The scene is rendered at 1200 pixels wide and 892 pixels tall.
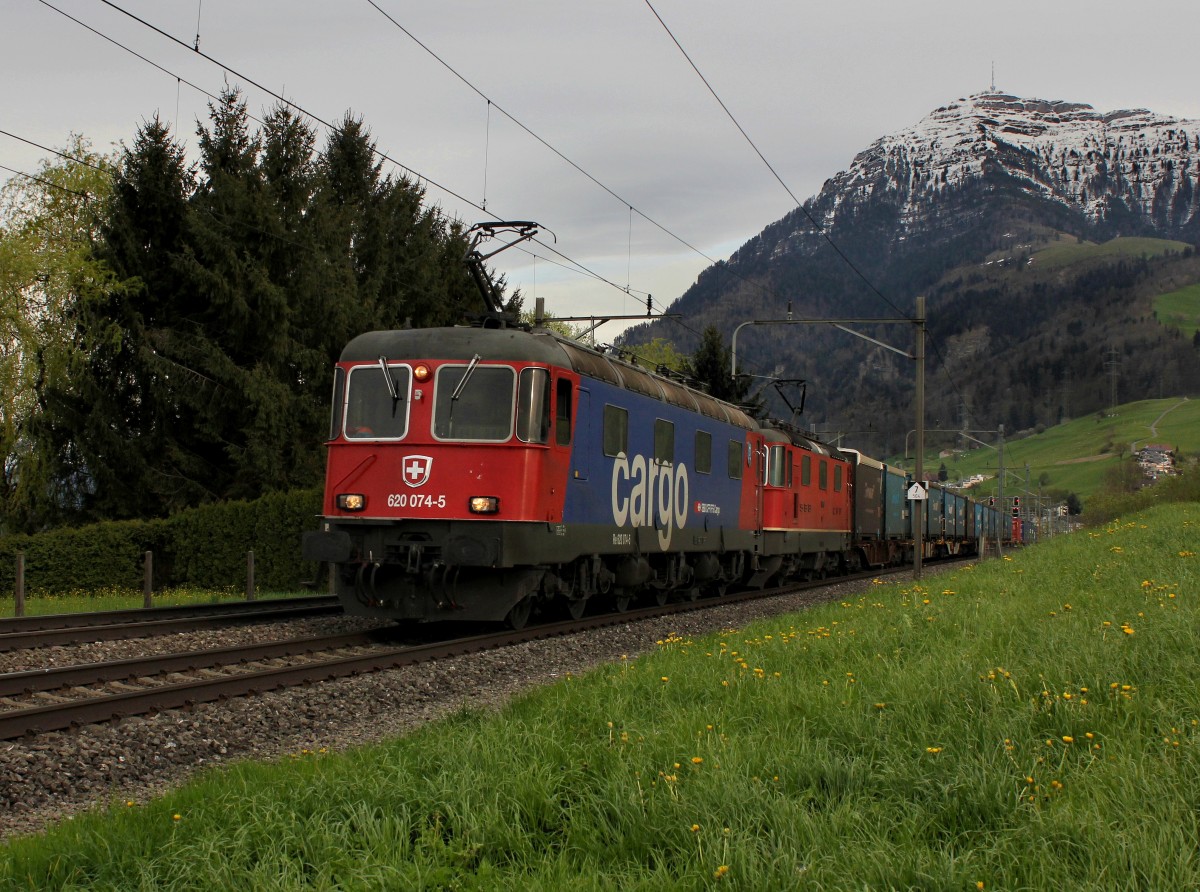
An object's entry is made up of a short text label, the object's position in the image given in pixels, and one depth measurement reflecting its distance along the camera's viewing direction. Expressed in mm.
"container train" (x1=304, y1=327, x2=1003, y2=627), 12656
